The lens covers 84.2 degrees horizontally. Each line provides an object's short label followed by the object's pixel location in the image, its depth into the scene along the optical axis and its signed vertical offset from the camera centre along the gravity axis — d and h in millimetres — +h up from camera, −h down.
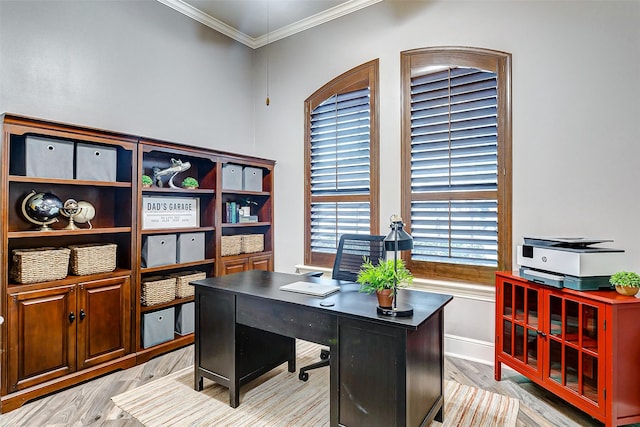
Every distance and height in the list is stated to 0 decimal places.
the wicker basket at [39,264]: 2297 -339
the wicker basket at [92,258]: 2575 -334
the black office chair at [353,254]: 2793 -320
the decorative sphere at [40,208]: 2457 +41
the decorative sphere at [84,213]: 2707 +8
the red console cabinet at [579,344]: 1854 -756
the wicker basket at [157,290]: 2966 -652
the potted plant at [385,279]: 1773 -328
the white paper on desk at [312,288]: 2154 -471
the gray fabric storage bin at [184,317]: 3238 -952
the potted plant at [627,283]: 1895 -367
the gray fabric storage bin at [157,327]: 2936 -958
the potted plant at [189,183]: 3369 +296
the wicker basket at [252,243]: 3885 -323
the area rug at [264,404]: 2098 -1218
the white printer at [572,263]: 2008 -285
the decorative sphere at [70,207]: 2586 +50
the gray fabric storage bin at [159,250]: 2998 -313
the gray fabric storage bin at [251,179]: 3865 +398
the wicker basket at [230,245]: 3613 -322
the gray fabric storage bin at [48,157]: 2344 +387
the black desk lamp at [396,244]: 1772 -153
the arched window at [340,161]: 3498 +555
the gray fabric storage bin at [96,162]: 2580 +391
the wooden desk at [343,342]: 1675 -699
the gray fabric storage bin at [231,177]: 3617 +391
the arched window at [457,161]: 2842 +459
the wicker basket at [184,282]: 3205 -621
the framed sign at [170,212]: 3045 +18
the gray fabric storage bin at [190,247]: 3242 -310
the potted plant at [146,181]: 3047 +287
